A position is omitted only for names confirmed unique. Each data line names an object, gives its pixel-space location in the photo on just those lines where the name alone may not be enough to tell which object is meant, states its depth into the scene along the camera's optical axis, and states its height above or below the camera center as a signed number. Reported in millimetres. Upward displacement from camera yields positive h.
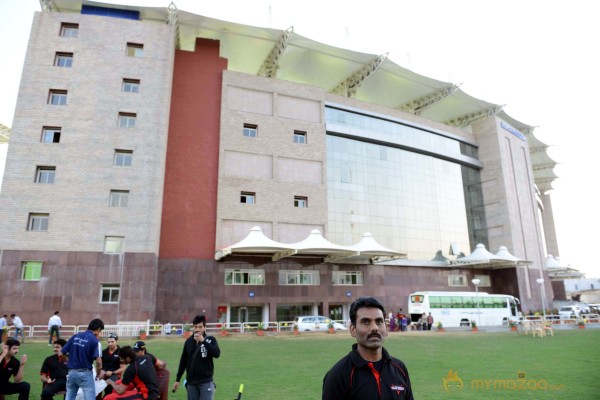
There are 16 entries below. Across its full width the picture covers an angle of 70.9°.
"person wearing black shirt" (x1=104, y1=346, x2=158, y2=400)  7172 -1227
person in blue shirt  7633 -1013
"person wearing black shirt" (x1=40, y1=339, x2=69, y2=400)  8672 -1381
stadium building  31875 +11260
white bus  37438 -300
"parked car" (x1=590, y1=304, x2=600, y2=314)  61762 -629
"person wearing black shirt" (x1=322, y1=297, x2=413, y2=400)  3318 -510
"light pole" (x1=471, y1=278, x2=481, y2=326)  39000 -1140
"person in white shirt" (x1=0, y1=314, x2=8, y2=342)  21567 -1052
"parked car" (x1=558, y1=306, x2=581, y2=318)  48781 -875
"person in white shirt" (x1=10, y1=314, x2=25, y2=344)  24000 -1132
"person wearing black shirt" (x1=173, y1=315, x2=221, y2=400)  7031 -951
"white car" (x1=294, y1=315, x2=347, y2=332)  32250 -1399
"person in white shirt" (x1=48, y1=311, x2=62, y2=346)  22678 -1018
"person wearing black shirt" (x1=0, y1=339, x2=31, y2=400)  8242 -1251
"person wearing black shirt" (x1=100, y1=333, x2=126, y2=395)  8969 -1120
